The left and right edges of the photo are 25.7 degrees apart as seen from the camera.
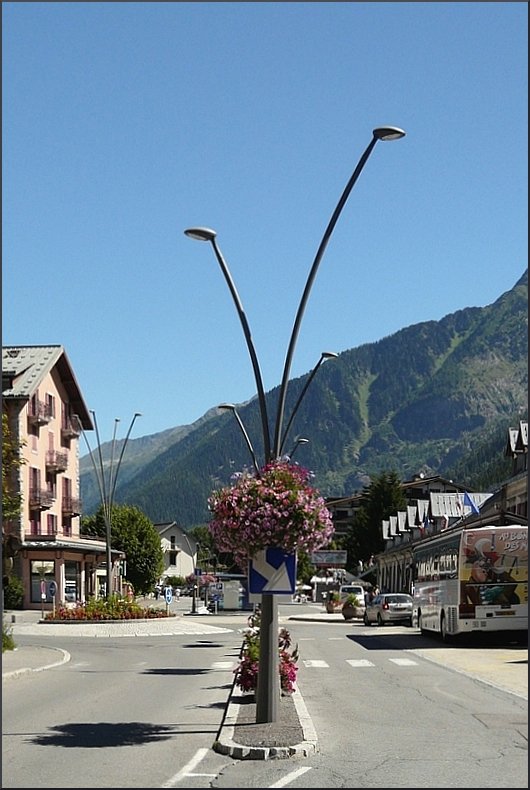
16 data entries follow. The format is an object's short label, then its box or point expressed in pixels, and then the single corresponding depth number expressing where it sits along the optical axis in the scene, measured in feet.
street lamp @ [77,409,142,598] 169.58
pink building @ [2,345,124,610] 206.39
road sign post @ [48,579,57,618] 199.62
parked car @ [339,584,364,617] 238.54
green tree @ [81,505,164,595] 279.28
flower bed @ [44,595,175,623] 162.40
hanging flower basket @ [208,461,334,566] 46.16
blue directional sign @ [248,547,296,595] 47.06
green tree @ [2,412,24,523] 80.07
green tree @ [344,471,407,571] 366.43
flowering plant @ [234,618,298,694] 55.67
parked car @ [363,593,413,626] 165.99
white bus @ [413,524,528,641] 104.37
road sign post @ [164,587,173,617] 220.23
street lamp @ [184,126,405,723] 46.73
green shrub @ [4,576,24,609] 195.52
